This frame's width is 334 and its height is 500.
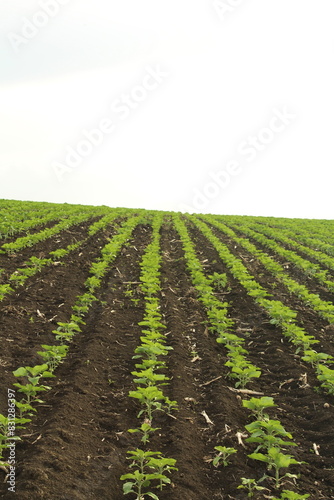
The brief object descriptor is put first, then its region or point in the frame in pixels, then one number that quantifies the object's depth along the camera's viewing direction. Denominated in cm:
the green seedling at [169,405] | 539
